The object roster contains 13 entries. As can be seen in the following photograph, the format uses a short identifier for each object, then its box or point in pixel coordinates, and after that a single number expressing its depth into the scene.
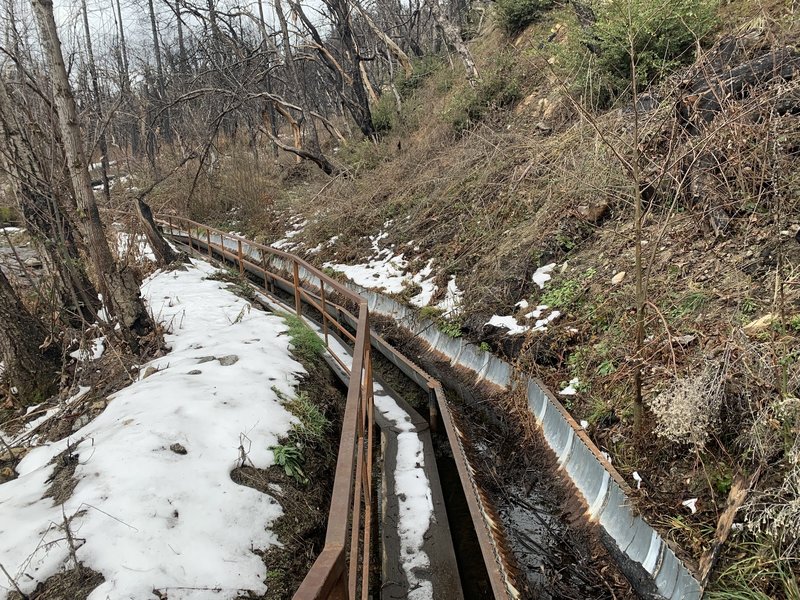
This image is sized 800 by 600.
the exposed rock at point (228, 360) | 4.96
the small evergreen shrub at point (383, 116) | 16.33
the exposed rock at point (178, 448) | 3.39
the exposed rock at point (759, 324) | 3.51
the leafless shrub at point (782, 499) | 2.37
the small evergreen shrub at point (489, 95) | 11.66
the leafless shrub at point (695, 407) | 3.04
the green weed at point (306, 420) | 4.09
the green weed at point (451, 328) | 6.55
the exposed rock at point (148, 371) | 4.94
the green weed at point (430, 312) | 7.15
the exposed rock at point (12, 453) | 3.86
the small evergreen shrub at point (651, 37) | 6.97
